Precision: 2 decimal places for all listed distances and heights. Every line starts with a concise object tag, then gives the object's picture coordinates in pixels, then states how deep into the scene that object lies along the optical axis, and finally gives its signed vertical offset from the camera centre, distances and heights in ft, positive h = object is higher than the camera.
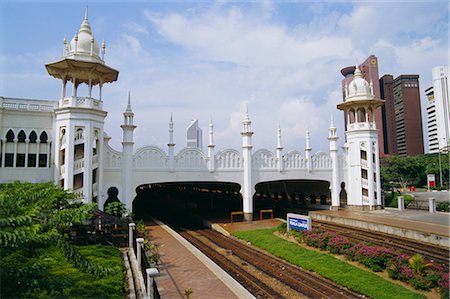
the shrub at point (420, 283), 33.73 -11.78
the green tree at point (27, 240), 16.07 -3.66
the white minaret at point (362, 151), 90.68 +8.92
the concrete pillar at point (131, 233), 47.01 -8.03
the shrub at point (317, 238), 50.68 -10.16
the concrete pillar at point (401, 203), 93.80 -7.39
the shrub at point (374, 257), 40.64 -10.70
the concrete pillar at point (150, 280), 24.86 -8.42
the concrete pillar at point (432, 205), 87.51 -7.57
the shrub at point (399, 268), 36.08 -11.07
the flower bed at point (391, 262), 33.99 -10.86
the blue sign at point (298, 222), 58.49 -8.27
